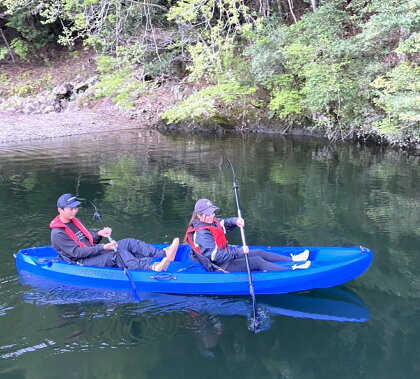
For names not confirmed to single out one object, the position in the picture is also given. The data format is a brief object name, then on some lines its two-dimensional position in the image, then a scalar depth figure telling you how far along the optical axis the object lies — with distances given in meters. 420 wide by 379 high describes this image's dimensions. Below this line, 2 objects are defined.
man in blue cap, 5.71
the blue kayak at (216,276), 5.33
